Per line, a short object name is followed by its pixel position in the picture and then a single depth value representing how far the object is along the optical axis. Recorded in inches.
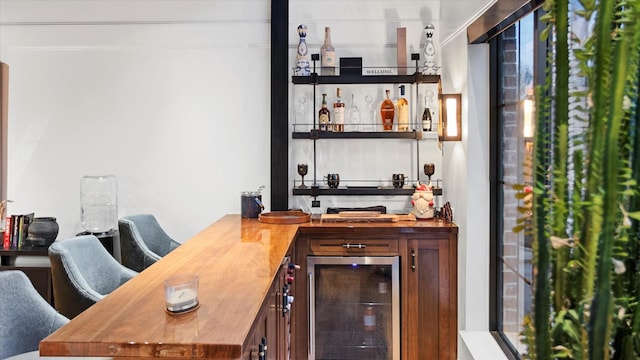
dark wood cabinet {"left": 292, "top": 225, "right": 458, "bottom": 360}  139.0
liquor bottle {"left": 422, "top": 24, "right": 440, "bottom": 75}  157.4
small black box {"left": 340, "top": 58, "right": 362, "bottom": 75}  161.9
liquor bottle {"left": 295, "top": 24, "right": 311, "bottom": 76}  159.0
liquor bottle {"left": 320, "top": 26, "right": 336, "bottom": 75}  160.2
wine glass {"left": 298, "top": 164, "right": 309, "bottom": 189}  158.2
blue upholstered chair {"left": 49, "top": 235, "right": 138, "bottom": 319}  103.0
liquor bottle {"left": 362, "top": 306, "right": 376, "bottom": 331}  144.0
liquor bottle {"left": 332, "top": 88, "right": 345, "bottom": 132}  159.8
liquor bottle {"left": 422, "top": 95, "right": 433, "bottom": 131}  158.4
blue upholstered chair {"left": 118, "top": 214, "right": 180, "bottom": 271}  142.3
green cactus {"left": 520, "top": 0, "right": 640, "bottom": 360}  29.9
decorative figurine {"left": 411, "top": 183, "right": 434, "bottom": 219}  147.7
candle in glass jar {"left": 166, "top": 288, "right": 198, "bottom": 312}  60.9
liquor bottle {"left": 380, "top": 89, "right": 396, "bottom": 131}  161.2
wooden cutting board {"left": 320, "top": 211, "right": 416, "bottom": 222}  146.1
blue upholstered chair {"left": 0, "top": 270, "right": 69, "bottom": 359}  81.4
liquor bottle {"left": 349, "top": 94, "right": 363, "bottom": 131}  165.8
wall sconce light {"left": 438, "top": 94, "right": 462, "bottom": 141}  137.7
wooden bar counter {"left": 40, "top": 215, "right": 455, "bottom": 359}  51.3
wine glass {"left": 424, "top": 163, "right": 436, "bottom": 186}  157.5
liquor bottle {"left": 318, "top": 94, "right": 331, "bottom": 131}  159.2
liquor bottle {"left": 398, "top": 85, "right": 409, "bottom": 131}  160.4
